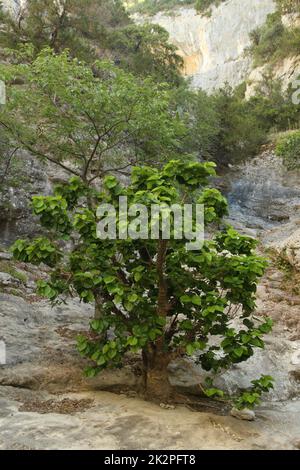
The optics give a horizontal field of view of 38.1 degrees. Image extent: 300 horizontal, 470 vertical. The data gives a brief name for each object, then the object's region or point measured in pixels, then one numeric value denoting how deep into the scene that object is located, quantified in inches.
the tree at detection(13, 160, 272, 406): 196.4
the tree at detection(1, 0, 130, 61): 743.1
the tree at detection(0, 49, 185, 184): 306.5
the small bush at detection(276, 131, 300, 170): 639.1
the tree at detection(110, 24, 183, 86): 881.5
